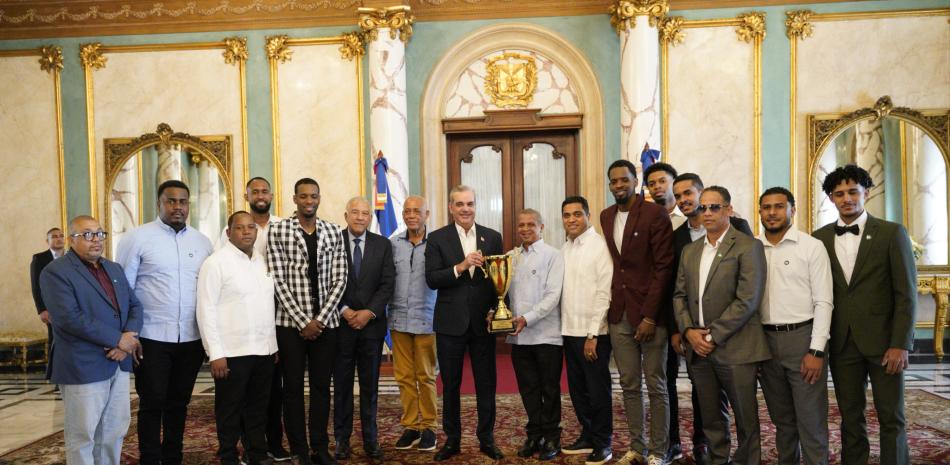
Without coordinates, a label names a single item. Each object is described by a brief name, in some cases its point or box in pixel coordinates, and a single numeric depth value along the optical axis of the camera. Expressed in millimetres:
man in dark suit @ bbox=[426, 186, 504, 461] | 4004
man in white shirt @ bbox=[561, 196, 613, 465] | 3857
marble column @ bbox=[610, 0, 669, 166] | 7199
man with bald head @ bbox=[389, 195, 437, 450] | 4238
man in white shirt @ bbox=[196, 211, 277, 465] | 3631
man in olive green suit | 3180
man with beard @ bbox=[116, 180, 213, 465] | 3699
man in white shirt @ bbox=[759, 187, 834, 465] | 3242
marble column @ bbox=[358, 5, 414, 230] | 7320
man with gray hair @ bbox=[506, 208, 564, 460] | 3986
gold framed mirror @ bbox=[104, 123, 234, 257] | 7867
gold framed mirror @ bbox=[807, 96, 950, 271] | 7355
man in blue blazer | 3230
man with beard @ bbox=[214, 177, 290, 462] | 4117
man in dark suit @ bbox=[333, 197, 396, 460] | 4016
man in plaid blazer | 3848
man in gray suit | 3305
